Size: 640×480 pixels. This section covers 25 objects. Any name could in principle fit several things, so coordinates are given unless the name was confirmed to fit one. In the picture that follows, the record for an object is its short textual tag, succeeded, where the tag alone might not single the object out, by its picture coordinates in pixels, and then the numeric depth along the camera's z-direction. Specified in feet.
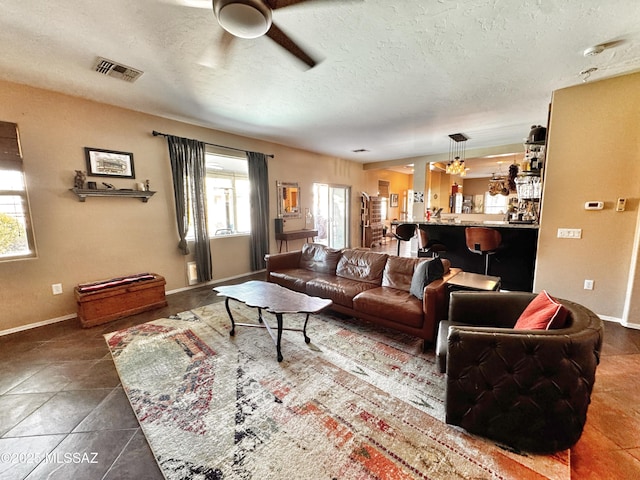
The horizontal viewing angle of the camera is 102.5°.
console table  19.00
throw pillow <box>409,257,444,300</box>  8.36
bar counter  12.15
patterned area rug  4.41
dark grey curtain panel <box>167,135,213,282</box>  13.35
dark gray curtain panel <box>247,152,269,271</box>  16.93
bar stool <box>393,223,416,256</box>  15.21
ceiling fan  4.90
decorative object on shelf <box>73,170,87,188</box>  10.62
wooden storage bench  9.88
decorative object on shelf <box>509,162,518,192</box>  14.60
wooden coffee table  7.50
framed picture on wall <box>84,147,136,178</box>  11.08
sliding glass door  24.03
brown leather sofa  7.87
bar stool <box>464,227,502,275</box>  11.14
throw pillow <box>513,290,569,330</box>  4.74
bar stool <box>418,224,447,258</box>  13.47
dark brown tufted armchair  4.29
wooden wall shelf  10.64
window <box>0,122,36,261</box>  9.32
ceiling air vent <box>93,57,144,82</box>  8.13
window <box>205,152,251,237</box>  15.70
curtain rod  12.72
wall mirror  19.11
